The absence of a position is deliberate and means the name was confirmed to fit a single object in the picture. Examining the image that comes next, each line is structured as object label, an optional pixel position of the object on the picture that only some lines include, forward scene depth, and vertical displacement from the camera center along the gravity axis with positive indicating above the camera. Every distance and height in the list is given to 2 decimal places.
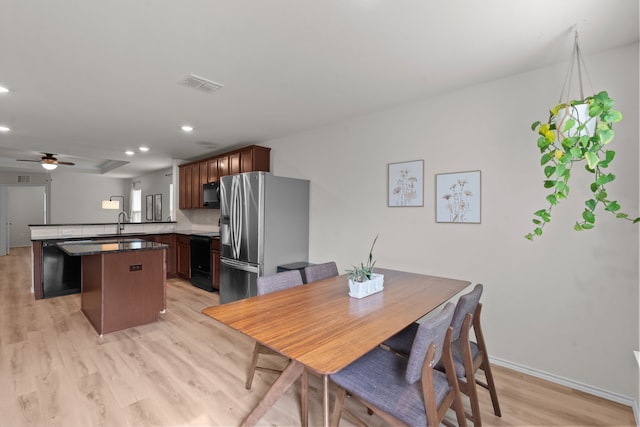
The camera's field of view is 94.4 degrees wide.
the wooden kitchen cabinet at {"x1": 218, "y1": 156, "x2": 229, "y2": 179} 4.93 +0.74
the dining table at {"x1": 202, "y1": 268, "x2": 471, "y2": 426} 1.20 -0.56
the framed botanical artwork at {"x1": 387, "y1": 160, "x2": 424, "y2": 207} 2.99 +0.28
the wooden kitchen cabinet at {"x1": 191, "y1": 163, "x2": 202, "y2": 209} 5.56 +0.43
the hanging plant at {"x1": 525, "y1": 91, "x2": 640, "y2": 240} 1.52 +0.39
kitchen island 3.09 -0.82
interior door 8.28 -0.35
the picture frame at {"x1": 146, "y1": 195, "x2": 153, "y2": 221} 8.65 +0.07
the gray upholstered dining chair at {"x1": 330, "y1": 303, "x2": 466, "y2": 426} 1.23 -0.82
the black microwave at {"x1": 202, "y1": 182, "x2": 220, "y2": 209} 5.03 +0.26
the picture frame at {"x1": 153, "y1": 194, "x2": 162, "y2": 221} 8.20 +0.07
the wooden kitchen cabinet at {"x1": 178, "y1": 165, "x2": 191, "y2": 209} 5.85 +0.45
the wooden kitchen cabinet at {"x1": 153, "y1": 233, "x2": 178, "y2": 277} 5.75 -0.85
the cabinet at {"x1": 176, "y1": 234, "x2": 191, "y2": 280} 5.42 -0.86
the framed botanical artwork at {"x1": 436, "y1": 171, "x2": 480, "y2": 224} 2.64 +0.13
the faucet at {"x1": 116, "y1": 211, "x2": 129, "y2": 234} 5.30 -0.35
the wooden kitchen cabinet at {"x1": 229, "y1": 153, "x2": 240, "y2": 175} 4.72 +0.75
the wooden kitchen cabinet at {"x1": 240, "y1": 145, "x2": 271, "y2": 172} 4.47 +0.78
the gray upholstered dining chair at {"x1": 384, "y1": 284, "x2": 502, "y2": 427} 1.59 -0.84
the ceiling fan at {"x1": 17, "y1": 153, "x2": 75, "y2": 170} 5.74 +0.93
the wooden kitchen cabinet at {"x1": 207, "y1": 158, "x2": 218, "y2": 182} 5.17 +0.71
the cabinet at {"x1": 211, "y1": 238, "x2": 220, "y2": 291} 4.71 -0.88
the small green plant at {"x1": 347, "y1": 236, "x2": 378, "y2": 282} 1.94 -0.43
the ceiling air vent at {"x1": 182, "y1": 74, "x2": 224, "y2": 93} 2.53 +1.12
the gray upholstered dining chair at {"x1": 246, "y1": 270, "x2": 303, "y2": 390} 2.06 -0.55
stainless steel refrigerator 3.65 -0.23
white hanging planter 1.61 +0.51
